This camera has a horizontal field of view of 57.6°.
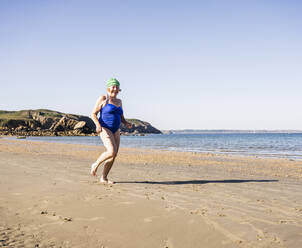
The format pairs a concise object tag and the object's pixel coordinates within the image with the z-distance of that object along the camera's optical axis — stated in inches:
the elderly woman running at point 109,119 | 258.0
